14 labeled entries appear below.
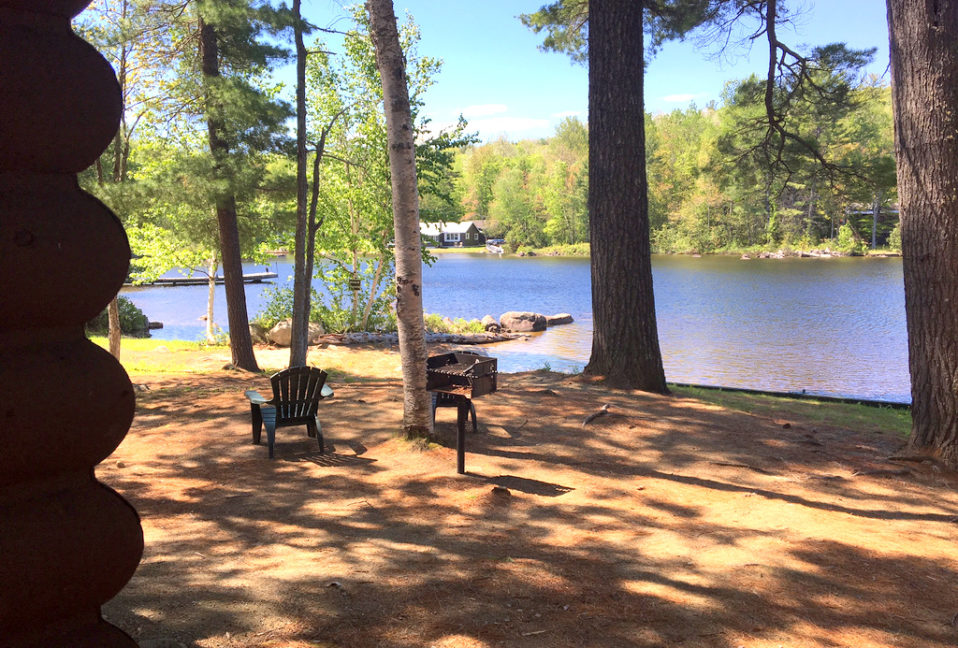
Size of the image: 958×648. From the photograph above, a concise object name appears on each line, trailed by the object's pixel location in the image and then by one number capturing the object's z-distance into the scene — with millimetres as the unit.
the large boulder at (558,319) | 24812
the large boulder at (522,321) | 23078
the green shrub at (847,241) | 54906
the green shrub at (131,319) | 21783
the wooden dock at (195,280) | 41188
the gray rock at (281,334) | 18297
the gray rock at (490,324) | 23141
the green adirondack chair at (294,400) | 5691
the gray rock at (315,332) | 18161
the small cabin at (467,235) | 95500
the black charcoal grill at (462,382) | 5040
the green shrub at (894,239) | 54094
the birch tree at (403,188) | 5297
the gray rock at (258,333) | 18781
